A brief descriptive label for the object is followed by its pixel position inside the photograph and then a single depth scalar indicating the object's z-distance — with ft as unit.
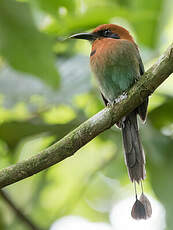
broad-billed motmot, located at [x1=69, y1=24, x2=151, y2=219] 21.56
